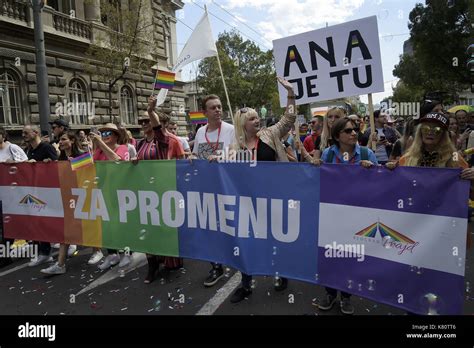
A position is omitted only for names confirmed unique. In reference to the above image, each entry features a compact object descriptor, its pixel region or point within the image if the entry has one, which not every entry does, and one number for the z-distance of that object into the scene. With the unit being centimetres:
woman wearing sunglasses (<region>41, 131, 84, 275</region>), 455
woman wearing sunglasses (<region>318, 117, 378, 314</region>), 322
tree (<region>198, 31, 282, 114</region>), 4050
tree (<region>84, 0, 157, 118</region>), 1551
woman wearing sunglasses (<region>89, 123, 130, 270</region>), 461
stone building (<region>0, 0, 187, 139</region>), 1360
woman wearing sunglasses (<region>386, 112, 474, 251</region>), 281
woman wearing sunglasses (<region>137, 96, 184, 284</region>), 418
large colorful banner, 259
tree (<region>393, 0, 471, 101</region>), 2634
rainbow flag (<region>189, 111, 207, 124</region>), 898
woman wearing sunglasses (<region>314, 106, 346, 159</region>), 460
